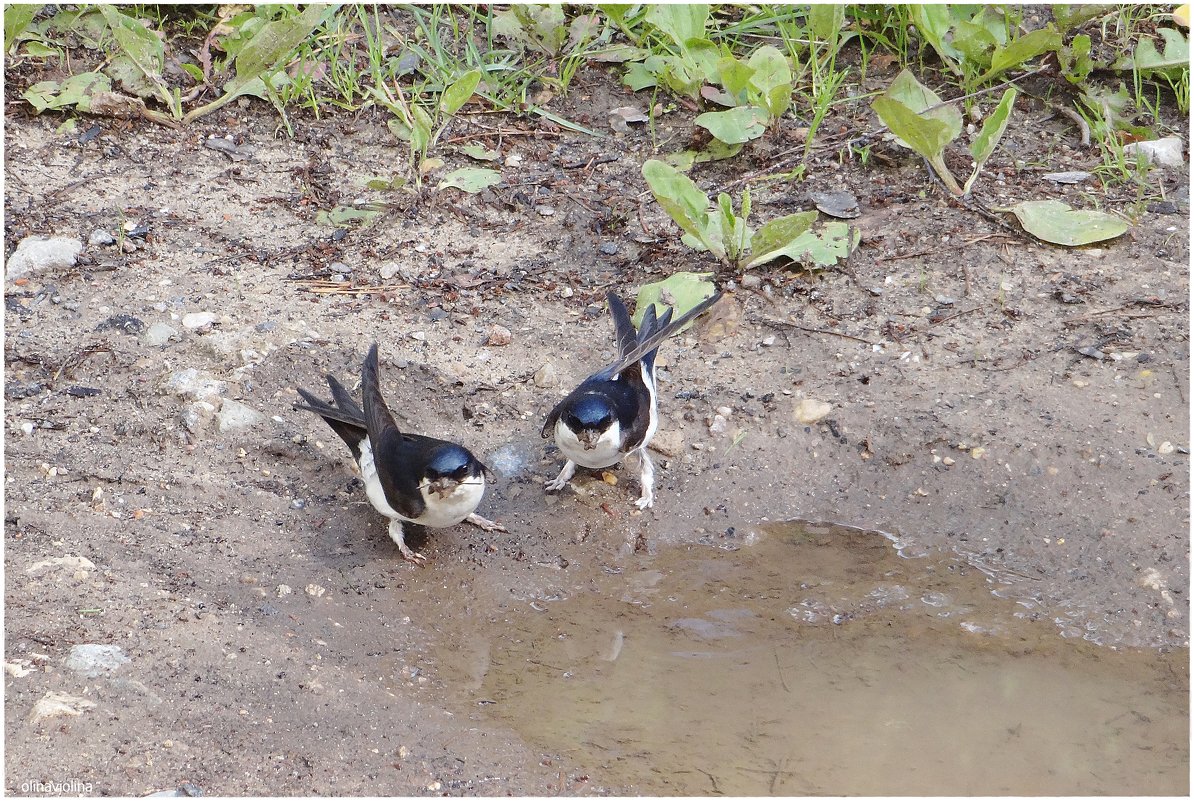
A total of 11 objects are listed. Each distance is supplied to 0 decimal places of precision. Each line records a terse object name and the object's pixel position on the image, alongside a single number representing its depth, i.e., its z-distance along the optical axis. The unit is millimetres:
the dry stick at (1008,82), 11223
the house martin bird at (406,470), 7648
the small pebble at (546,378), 9562
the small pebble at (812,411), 8930
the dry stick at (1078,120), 11328
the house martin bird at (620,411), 8219
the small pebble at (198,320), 9719
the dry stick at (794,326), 9648
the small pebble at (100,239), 10750
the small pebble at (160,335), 9500
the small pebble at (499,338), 9906
